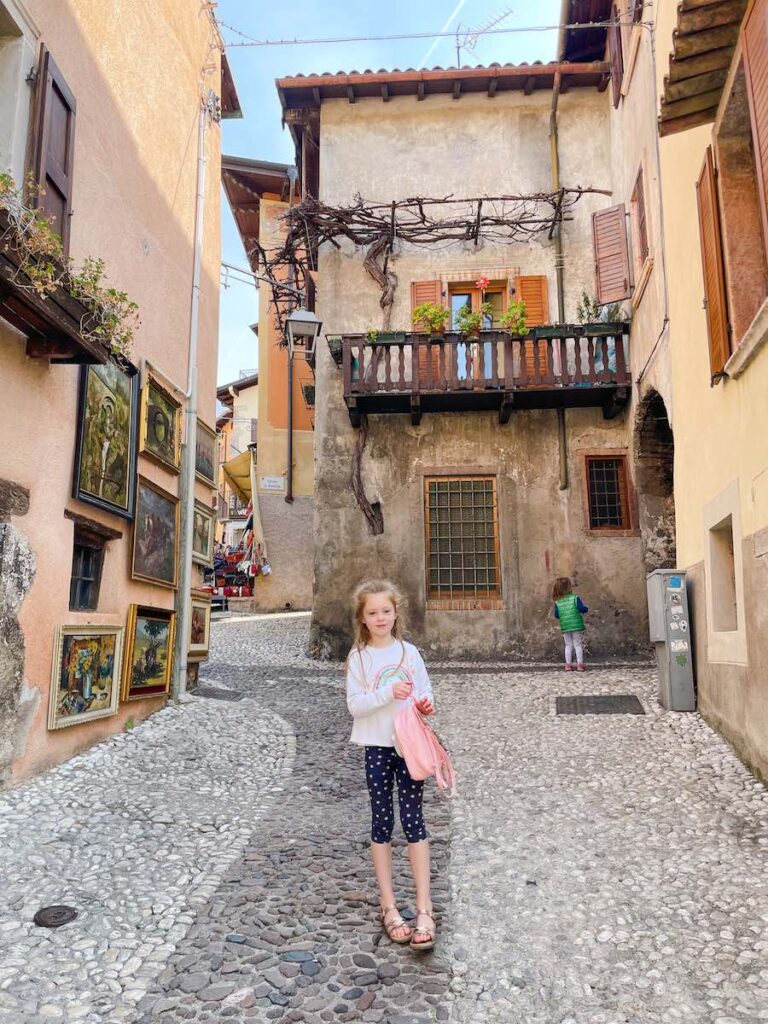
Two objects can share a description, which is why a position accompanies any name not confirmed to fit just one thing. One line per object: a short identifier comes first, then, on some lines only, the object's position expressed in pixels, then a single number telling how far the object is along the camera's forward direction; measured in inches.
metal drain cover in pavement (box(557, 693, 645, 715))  311.7
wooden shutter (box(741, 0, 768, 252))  192.9
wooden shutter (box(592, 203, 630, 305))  474.9
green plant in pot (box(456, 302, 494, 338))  521.3
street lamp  422.3
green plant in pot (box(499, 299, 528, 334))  515.5
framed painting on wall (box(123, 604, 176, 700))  291.9
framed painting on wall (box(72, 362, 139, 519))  259.4
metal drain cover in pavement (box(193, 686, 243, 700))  367.2
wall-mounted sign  838.5
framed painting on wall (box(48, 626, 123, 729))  235.1
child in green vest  439.2
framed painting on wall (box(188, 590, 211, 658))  378.6
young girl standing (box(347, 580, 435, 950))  133.3
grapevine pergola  565.6
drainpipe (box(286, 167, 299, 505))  827.4
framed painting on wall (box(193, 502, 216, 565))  387.9
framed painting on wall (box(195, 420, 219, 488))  392.5
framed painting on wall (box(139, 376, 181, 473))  316.5
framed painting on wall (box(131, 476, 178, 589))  312.3
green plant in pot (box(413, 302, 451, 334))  522.9
